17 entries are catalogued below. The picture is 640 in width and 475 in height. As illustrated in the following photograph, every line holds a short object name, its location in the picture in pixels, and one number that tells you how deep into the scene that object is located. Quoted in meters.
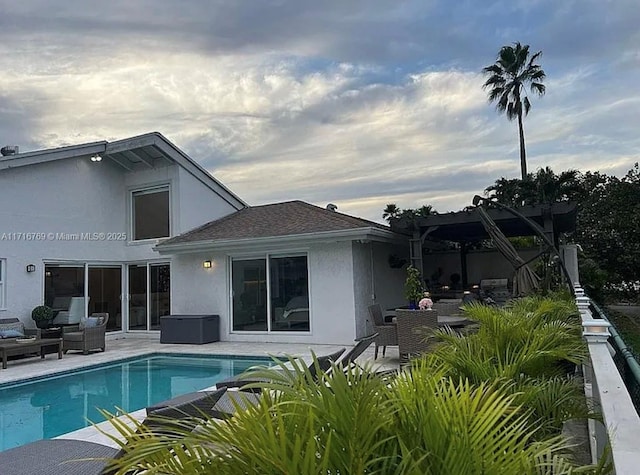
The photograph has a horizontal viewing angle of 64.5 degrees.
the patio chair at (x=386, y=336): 10.20
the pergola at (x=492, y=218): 12.45
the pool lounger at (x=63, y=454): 3.58
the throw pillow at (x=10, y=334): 11.98
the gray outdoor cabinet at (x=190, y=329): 14.66
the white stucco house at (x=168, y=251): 13.84
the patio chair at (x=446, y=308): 12.02
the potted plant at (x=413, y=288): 13.05
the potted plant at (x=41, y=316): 13.91
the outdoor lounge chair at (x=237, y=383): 5.87
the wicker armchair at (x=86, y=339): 13.01
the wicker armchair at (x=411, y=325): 9.04
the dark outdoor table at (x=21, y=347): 11.01
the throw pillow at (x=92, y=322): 13.80
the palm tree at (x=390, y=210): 27.38
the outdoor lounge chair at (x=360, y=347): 6.91
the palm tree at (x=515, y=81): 28.03
